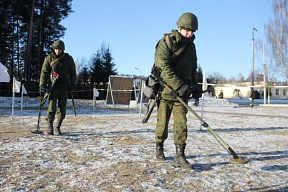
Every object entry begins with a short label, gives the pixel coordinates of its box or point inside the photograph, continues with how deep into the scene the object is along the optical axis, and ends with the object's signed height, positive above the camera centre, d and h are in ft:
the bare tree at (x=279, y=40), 80.72 +18.58
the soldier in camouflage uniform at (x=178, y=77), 10.85 +0.85
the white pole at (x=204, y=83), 22.92 +1.23
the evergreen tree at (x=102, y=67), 130.82 +14.65
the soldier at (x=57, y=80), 17.74 +1.01
